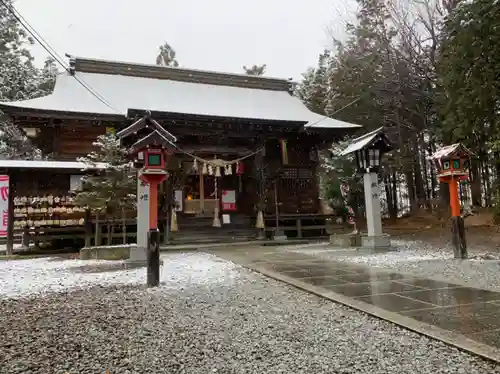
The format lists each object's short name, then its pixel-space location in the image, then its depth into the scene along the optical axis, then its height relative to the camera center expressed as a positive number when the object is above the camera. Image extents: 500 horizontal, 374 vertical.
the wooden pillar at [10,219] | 11.10 +0.12
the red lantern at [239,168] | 15.35 +1.98
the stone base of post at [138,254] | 8.52 -0.83
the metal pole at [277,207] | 14.70 +0.27
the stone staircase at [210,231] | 13.80 -0.61
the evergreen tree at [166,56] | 36.34 +16.06
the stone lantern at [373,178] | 10.45 +0.94
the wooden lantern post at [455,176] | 8.43 +0.75
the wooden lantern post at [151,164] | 6.25 +1.03
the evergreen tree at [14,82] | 22.94 +9.06
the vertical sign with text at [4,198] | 11.01 +0.76
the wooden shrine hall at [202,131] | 13.48 +3.42
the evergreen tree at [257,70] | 38.00 +15.02
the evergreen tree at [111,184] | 10.12 +0.99
